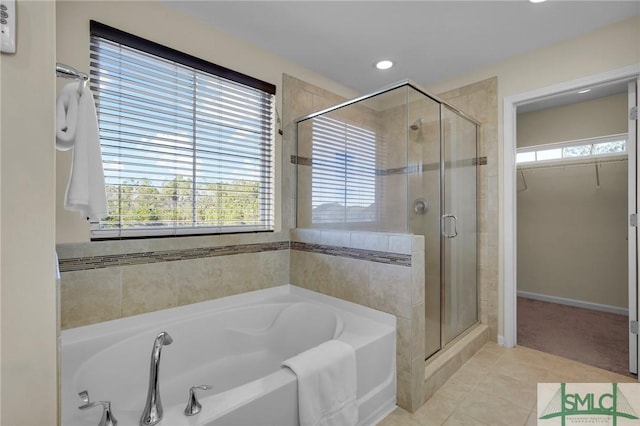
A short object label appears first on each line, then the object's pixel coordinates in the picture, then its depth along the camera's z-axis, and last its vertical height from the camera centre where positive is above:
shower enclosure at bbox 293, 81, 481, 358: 2.05 +0.26
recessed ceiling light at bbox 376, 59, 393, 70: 2.57 +1.34
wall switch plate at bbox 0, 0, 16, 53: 0.53 +0.35
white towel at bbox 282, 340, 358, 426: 1.26 -0.79
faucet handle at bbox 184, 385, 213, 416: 1.02 -0.69
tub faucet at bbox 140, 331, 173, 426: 1.01 -0.68
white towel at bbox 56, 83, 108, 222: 1.04 +0.22
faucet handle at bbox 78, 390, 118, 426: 0.99 -0.70
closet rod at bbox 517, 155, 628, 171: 3.26 +0.61
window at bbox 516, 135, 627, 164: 3.25 +0.78
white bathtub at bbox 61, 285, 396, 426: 1.15 -0.78
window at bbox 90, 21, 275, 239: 1.71 +0.49
